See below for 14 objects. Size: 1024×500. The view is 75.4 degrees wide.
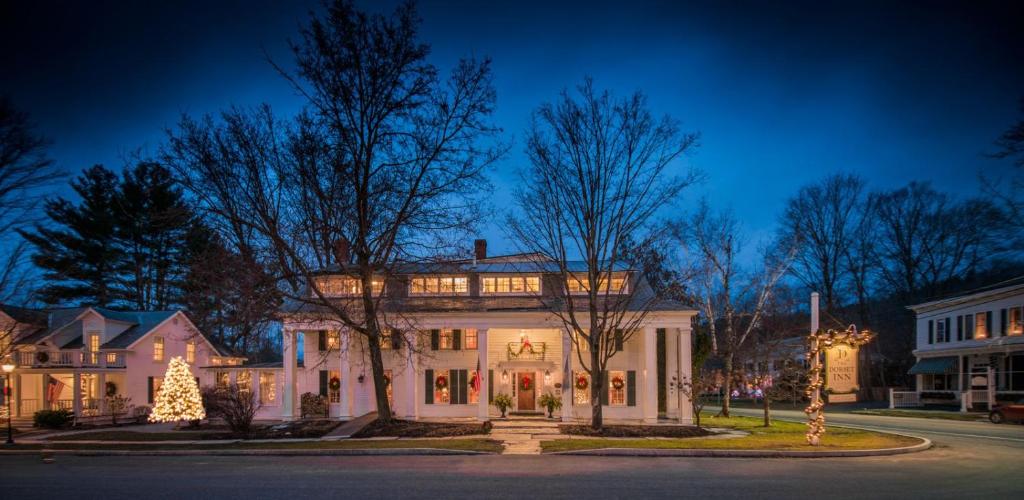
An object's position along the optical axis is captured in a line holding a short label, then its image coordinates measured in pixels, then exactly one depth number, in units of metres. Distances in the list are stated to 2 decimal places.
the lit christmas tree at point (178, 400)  28.80
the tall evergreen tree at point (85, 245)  48.56
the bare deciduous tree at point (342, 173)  23.36
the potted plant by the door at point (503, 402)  30.22
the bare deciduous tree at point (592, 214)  25.09
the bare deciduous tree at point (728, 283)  34.94
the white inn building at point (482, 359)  29.31
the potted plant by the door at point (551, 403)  29.89
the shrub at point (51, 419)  31.55
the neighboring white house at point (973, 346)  35.91
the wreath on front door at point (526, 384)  31.94
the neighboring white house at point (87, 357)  34.78
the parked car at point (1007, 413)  28.75
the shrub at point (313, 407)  30.81
